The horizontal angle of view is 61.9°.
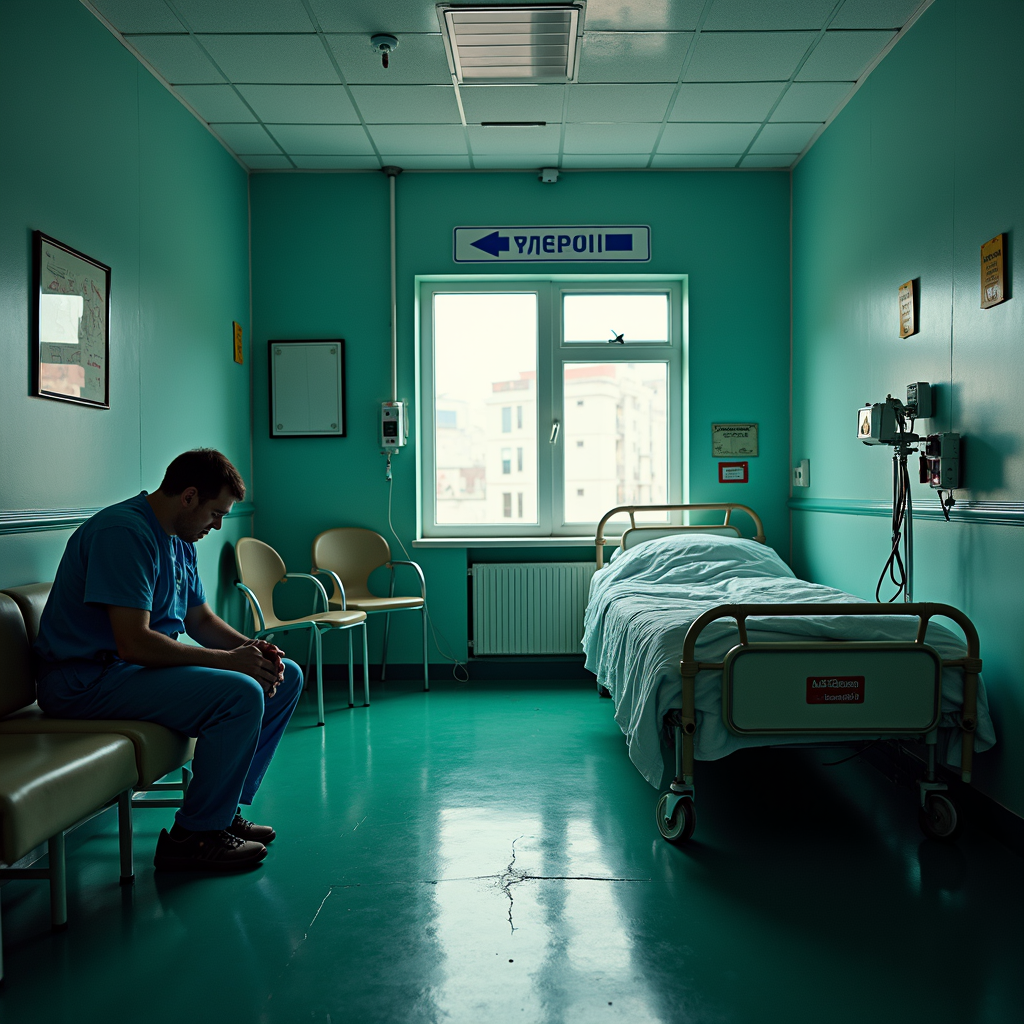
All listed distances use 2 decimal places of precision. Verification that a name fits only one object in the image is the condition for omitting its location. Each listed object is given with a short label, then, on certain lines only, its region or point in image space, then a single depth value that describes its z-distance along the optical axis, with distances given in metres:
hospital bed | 2.53
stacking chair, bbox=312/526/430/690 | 4.99
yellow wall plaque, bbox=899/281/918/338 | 3.39
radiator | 5.14
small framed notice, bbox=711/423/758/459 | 5.15
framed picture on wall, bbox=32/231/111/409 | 2.83
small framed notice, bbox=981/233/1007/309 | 2.73
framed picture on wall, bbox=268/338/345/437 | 5.12
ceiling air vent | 3.35
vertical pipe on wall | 5.10
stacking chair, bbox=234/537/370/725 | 4.24
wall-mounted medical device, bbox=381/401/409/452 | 5.02
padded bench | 1.83
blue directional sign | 5.12
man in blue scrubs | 2.38
